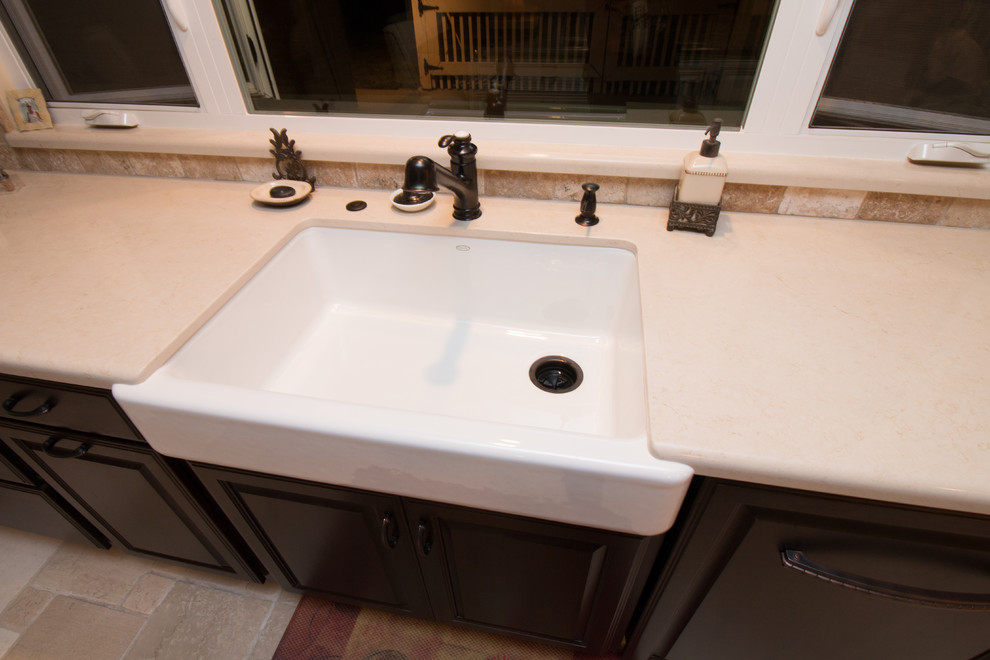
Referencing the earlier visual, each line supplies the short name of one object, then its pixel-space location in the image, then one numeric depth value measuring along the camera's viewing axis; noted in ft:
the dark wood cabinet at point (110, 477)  2.53
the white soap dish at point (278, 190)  3.36
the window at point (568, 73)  2.89
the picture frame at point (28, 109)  3.79
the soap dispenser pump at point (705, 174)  2.75
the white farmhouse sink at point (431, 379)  1.82
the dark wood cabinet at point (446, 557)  2.39
